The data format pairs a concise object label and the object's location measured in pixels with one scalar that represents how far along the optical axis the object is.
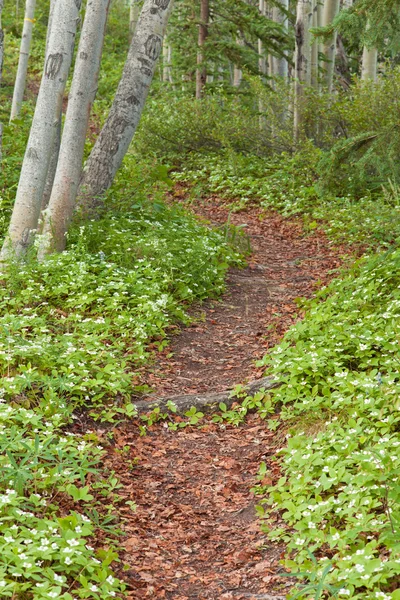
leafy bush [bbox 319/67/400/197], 8.23
